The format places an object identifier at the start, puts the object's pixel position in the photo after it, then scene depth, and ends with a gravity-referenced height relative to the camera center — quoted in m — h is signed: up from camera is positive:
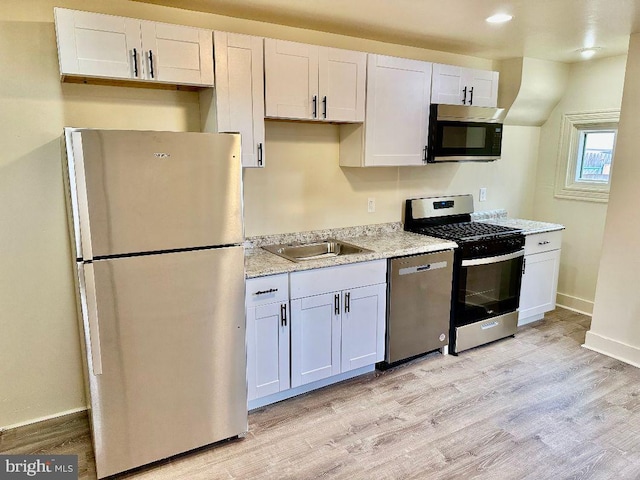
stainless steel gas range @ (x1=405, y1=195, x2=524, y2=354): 3.35 -0.85
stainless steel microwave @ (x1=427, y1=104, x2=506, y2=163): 3.34 +0.24
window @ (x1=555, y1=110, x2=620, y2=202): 4.09 +0.09
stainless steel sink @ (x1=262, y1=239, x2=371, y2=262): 3.05 -0.63
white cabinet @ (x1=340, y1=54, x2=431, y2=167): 3.05 +0.33
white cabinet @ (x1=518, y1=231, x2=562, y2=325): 3.80 -1.00
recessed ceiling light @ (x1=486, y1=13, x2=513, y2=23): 2.68 +0.92
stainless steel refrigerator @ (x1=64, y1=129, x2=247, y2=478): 1.88 -0.58
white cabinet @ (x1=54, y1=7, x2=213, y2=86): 2.07 +0.56
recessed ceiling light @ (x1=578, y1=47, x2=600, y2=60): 3.55 +0.95
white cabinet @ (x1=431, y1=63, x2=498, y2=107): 3.32 +0.62
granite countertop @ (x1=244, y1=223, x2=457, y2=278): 2.61 -0.59
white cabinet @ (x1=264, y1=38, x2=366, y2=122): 2.63 +0.51
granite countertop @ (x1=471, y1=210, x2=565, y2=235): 3.82 -0.55
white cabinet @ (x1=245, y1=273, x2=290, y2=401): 2.52 -1.02
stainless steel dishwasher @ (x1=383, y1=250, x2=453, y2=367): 3.04 -1.01
